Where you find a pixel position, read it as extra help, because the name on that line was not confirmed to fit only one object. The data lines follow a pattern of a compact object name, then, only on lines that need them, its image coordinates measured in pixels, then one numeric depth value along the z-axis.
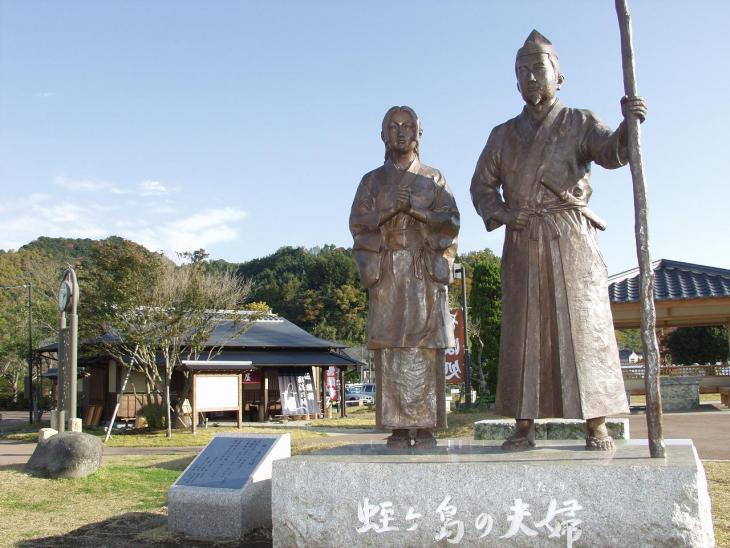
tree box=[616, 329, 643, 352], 57.49
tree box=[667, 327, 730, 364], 29.91
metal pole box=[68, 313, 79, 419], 12.37
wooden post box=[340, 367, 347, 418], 26.38
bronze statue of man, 4.52
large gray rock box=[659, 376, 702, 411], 17.72
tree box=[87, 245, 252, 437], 18.73
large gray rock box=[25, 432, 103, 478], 9.73
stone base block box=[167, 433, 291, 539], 5.99
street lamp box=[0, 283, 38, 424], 23.39
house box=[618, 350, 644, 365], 61.03
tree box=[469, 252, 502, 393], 22.53
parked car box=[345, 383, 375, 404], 38.28
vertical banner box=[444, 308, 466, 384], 17.02
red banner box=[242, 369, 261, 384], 26.14
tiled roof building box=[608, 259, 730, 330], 16.98
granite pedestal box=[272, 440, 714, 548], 3.57
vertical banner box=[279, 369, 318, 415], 25.33
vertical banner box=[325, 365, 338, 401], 30.11
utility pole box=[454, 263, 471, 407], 19.33
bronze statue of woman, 5.06
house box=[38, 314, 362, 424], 23.02
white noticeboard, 17.69
